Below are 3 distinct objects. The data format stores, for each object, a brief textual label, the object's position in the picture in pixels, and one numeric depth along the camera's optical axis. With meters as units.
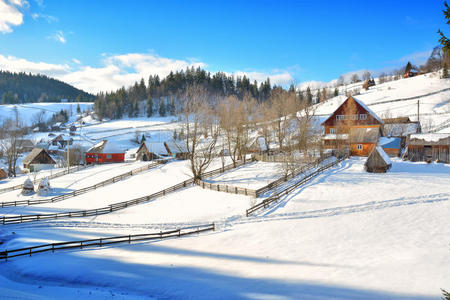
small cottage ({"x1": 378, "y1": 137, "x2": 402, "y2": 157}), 36.44
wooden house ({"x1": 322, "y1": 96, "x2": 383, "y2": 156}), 37.47
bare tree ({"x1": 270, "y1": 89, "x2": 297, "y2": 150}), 45.72
